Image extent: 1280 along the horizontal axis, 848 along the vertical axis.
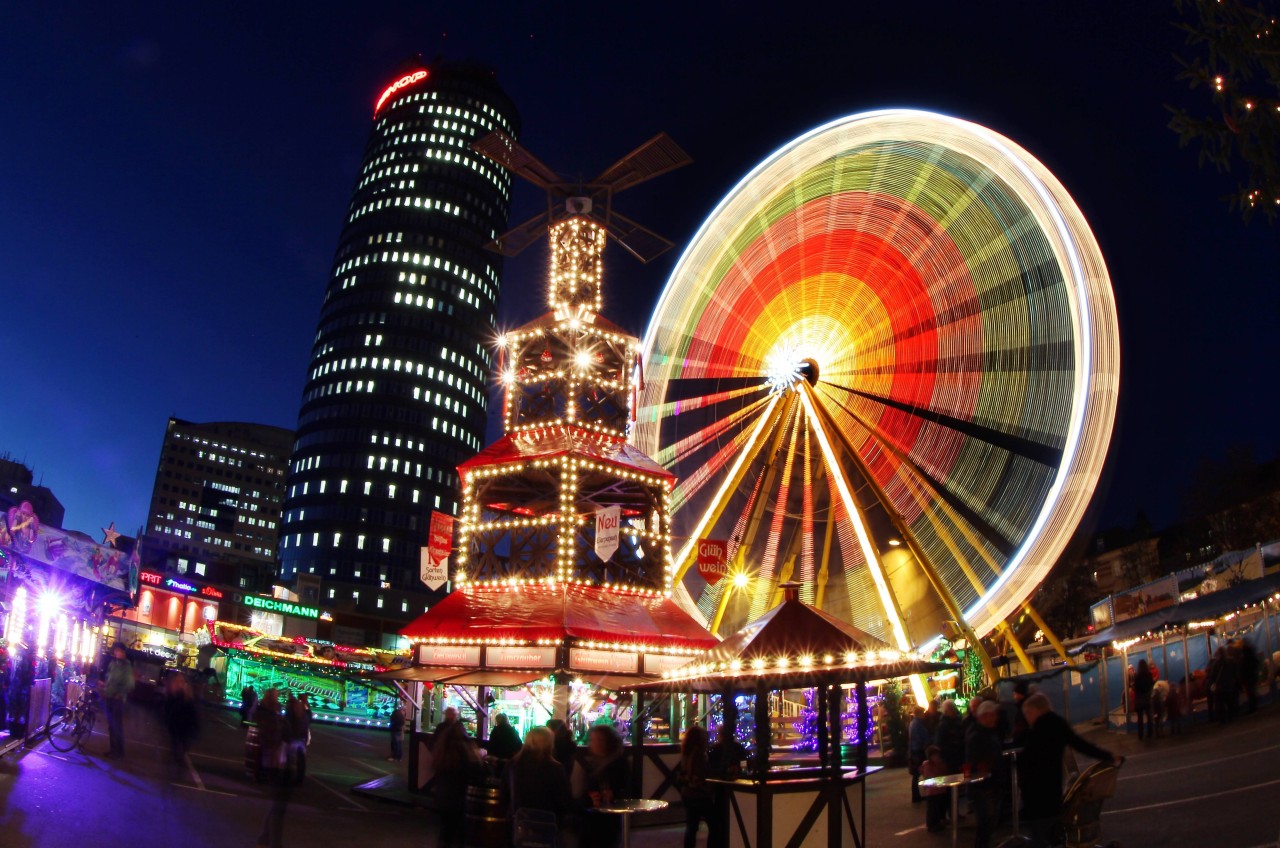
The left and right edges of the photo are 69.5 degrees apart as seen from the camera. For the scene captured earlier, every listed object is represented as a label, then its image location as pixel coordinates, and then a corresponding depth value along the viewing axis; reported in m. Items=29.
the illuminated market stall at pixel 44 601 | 17.79
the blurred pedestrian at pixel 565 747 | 11.80
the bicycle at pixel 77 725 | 17.50
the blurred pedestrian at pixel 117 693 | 15.42
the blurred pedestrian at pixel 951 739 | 11.75
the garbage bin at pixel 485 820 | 8.23
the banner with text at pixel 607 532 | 19.80
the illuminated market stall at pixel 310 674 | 40.75
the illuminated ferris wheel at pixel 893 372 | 20.20
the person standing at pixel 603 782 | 8.48
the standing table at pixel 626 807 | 8.17
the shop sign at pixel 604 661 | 17.72
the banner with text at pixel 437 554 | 23.17
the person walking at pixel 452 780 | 8.24
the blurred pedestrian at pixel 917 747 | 14.61
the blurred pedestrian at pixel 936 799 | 11.62
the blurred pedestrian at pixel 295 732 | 9.29
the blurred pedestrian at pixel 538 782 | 7.52
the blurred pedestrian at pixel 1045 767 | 6.82
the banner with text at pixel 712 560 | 23.22
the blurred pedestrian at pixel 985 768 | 8.75
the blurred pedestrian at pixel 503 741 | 10.92
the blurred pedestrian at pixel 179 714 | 15.49
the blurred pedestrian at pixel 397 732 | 27.02
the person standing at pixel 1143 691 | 17.84
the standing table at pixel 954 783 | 8.45
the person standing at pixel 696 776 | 10.12
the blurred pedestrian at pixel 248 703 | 31.23
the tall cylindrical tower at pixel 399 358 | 109.56
